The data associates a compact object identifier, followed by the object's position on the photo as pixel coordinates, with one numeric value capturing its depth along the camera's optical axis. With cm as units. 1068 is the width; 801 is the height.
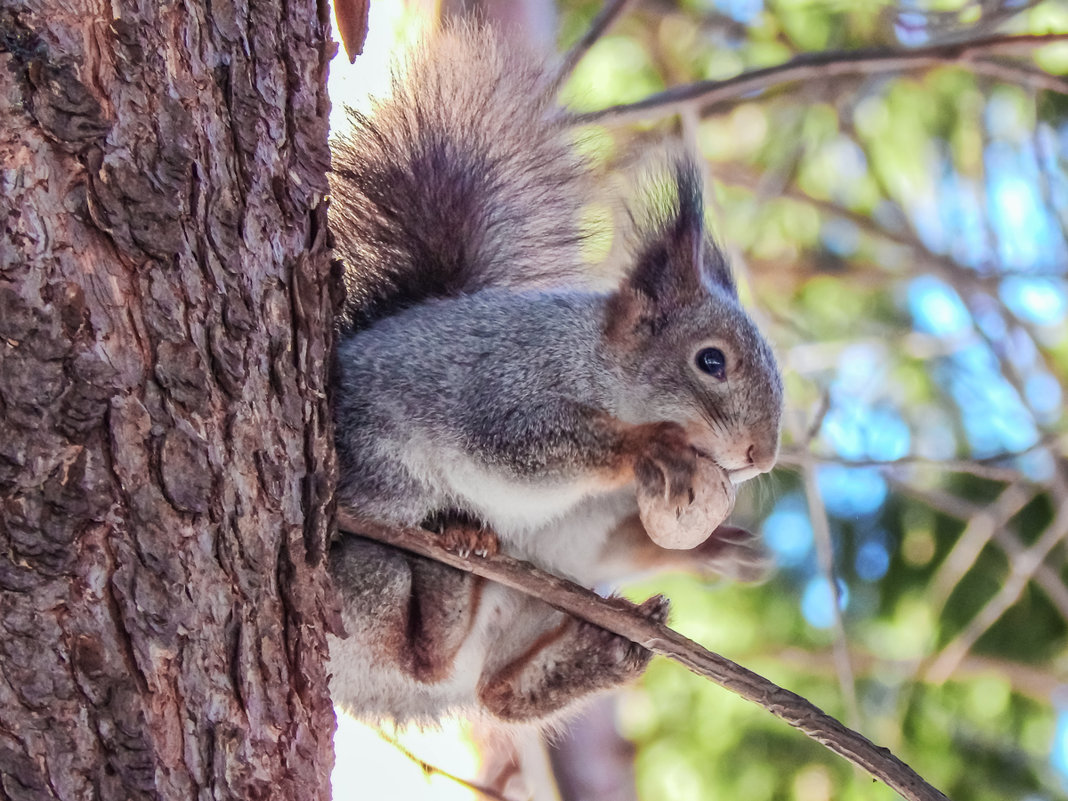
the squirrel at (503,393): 353
